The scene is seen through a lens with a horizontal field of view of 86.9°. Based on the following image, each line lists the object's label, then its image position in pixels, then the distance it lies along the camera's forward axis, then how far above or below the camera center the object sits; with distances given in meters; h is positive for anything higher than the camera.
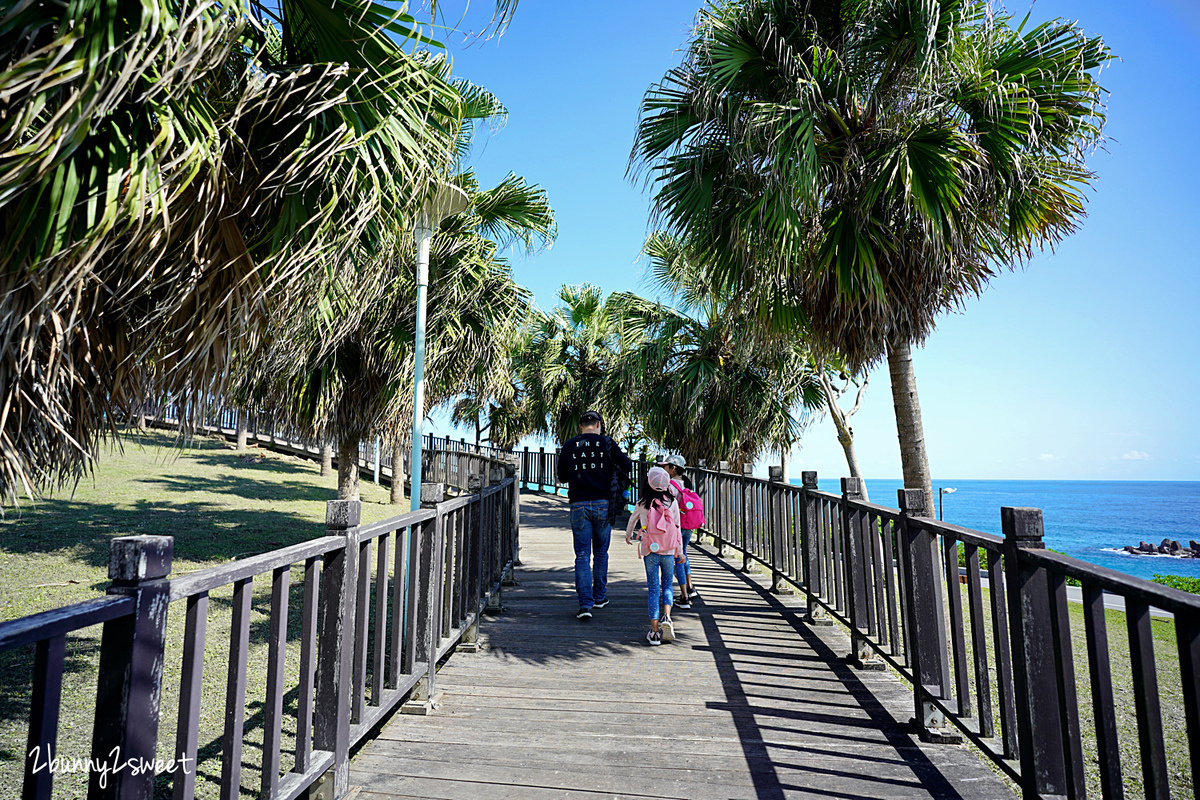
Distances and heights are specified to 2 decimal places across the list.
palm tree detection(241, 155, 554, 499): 8.41 +1.88
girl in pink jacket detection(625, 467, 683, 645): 5.19 -0.58
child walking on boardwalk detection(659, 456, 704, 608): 6.34 -0.40
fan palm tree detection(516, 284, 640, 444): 19.19 +3.50
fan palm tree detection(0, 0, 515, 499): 2.04 +1.16
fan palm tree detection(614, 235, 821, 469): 11.34 +1.58
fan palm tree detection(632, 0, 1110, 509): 5.39 +2.85
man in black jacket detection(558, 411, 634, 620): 5.93 -0.13
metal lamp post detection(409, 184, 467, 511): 5.42 +1.68
